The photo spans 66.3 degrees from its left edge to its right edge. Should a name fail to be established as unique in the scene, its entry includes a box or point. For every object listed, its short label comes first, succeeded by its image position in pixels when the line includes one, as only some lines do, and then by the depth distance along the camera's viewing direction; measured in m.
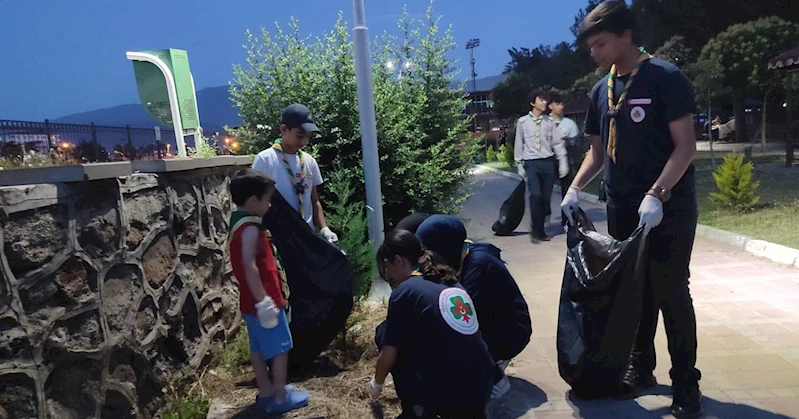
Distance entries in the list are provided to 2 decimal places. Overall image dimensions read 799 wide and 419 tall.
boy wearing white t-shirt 3.80
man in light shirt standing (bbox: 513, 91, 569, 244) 7.64
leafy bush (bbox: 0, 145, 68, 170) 3.12
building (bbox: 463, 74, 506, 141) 37.00
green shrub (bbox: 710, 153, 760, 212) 8.09
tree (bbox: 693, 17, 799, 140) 21.19
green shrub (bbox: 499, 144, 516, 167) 22.06
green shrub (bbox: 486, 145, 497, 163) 27.36
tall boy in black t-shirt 2.83
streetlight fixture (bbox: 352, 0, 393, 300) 5.11
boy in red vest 2.98
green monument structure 5.41
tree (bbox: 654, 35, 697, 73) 25.41
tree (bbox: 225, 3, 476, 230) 6.14
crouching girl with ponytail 2.39
